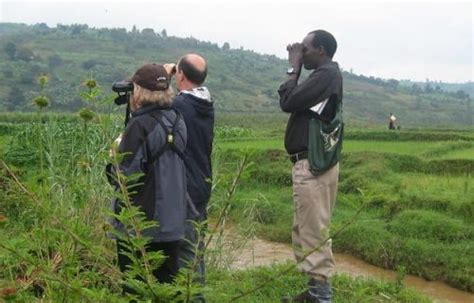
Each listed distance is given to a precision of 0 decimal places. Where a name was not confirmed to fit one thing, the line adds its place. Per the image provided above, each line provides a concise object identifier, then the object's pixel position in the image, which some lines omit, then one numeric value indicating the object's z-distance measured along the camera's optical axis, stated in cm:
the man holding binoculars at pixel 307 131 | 371
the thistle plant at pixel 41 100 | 222
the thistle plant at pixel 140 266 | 148
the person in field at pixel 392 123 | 2599
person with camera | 275
